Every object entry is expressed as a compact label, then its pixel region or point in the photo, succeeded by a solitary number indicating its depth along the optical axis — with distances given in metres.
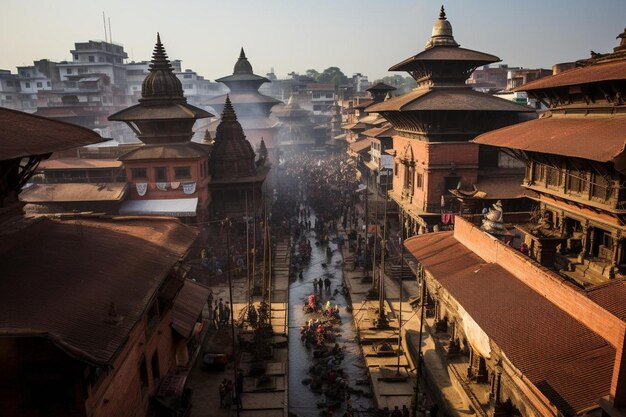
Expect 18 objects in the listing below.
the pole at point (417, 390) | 13.42
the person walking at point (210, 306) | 20.83
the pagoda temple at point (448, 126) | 26.25
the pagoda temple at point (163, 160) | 28.27
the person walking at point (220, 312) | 21.11
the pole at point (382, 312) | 20.73
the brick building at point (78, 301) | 8.16
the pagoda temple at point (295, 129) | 80.94
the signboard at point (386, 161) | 37.88
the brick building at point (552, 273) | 8.99
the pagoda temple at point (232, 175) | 32.50
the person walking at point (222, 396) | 14.88
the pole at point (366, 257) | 28.35
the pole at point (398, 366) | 16.98
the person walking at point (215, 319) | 20.68
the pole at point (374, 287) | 24.70
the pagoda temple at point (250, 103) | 55.12
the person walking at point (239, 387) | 13.92
